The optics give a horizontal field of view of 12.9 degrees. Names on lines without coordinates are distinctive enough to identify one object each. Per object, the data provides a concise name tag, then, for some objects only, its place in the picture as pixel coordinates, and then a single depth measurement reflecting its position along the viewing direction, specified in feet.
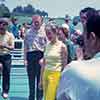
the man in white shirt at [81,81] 6.44
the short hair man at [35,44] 28.68
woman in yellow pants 22.89
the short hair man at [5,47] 29.37
